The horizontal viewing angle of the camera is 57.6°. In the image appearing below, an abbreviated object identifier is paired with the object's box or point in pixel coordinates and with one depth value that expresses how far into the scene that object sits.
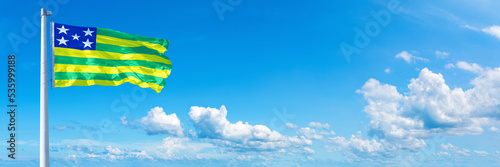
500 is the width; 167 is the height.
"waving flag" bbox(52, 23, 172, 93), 23.61
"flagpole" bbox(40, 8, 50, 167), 21.58
